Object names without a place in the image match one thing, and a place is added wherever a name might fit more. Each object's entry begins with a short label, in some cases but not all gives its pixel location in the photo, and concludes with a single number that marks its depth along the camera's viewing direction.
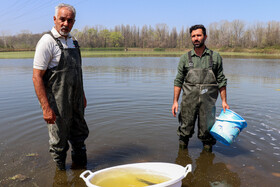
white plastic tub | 2.86
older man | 3.14
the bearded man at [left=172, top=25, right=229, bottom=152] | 4.03
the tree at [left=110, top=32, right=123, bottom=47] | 115.21
